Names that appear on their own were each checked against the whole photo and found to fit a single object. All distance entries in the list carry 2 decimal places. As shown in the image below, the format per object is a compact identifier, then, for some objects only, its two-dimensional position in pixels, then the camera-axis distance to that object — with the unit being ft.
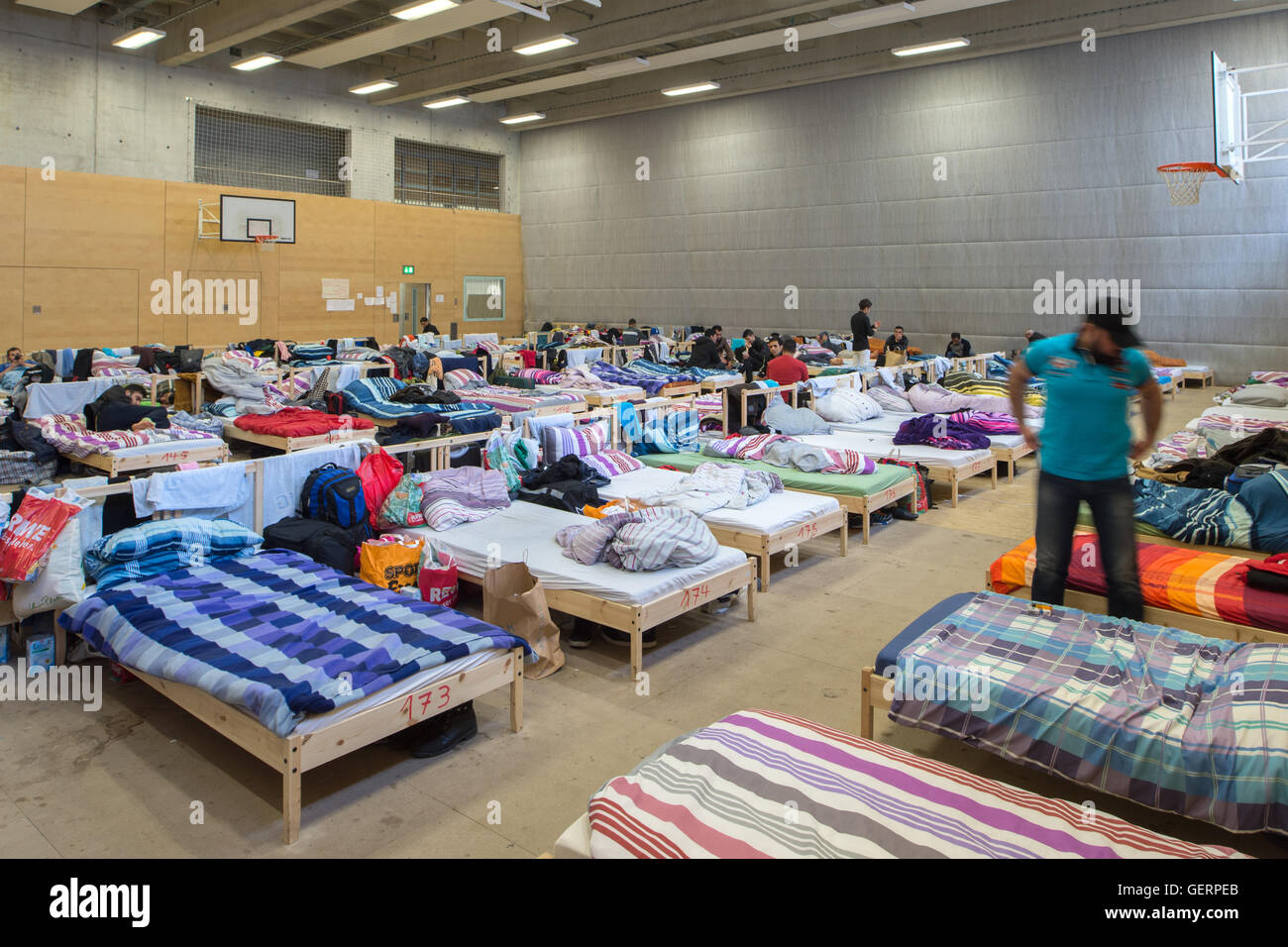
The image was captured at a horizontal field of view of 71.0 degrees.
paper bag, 12.82
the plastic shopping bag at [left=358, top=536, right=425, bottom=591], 14.28
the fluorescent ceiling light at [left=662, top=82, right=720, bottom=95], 53.06
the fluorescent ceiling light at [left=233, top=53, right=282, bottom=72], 45.84
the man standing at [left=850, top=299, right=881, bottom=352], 41.55
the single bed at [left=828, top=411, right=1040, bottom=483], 25.05
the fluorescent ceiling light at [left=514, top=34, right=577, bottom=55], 44.16
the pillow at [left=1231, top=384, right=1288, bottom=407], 28.94
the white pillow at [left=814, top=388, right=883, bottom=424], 27.50
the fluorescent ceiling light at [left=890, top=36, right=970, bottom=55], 44.78
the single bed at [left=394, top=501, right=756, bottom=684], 12.88
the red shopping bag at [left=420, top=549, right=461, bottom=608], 14.08
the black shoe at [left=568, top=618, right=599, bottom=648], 14.12
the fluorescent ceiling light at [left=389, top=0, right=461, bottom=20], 37.86
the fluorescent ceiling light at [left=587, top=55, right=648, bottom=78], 48.08
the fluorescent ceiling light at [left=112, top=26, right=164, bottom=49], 42.34
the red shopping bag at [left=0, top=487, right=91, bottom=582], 11.84
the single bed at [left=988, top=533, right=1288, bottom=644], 11.41
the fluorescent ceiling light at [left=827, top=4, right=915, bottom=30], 39.29
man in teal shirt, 10.93
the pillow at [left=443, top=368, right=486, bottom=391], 28.35
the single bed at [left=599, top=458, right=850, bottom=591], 16.31
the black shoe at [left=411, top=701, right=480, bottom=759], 10.57
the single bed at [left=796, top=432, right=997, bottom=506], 22.49
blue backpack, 15.51
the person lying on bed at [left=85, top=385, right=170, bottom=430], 20.29
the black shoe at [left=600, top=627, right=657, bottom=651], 13.99
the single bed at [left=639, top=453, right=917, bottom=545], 19.42
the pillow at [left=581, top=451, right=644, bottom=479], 19.94
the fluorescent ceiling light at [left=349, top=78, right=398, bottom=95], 51.72
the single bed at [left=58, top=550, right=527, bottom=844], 9.05
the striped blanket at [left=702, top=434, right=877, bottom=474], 20.65
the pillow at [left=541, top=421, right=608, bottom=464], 19.97
